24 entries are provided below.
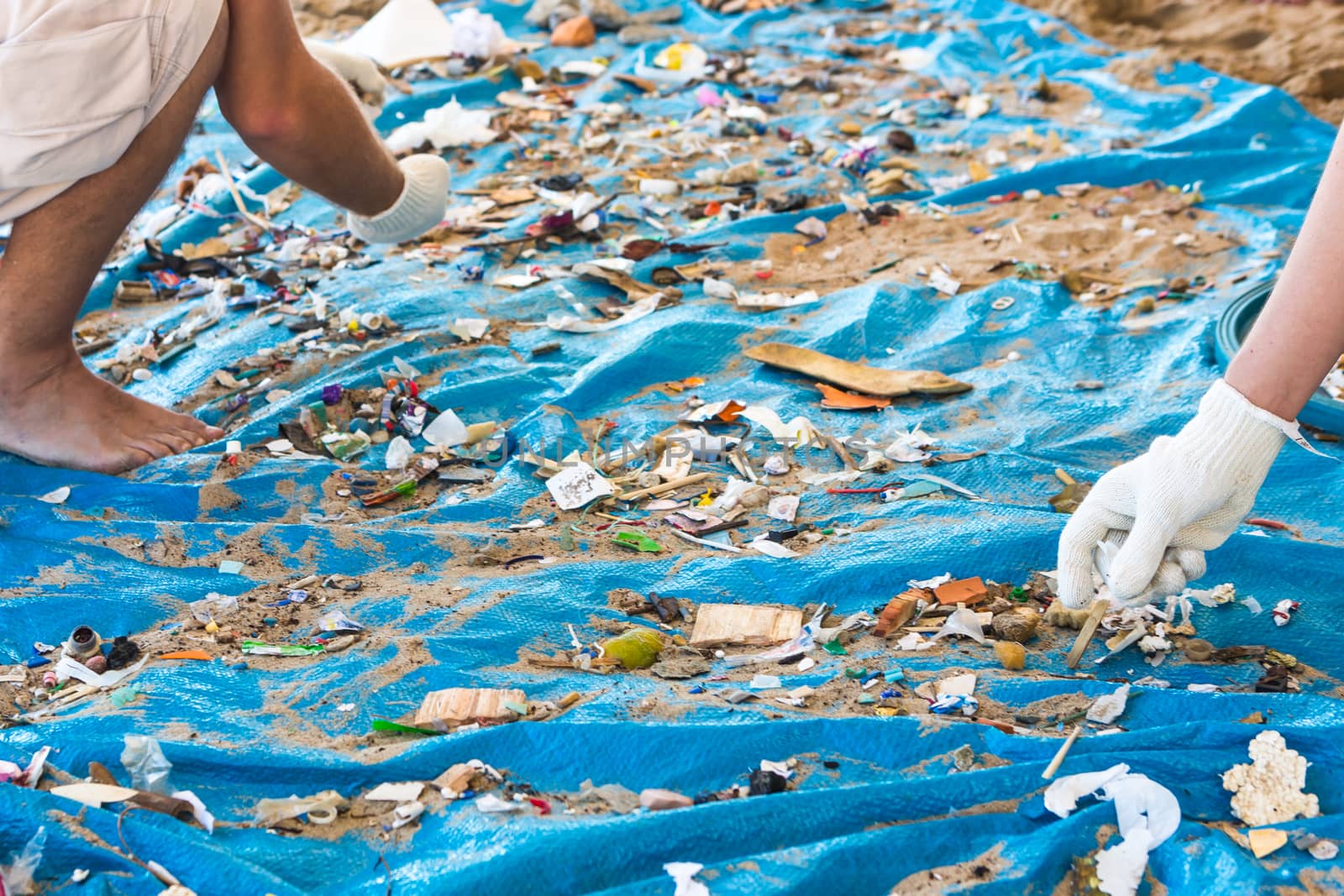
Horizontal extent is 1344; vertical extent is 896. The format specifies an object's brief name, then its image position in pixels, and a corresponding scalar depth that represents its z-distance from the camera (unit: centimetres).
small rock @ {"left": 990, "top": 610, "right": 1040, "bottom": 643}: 359
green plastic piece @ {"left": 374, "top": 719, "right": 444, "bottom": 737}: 314
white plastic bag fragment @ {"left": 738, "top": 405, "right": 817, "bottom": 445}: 482
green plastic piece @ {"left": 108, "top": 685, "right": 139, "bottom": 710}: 320
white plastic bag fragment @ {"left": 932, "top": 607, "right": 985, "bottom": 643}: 362
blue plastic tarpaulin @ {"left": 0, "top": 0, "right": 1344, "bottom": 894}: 267
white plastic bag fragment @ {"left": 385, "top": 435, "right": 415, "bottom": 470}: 473
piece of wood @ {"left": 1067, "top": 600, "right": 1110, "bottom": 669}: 345
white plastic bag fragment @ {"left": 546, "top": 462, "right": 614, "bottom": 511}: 440
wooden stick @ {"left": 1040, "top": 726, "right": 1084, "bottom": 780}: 283
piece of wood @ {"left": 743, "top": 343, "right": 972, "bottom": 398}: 516
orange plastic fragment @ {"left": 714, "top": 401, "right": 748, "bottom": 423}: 496
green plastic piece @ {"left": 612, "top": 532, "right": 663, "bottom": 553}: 413
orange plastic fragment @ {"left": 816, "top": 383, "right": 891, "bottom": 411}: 508
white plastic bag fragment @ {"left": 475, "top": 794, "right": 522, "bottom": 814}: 280
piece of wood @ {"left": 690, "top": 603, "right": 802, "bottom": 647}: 366
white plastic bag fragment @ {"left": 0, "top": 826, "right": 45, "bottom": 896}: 258
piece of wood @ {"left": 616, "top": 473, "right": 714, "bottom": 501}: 444
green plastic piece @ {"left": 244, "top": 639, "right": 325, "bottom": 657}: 350
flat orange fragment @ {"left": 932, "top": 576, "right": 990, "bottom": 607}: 379
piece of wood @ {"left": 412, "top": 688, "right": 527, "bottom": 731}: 317
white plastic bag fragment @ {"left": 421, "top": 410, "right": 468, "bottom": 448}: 489
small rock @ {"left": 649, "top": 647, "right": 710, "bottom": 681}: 347
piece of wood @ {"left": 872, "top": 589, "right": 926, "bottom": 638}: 367
